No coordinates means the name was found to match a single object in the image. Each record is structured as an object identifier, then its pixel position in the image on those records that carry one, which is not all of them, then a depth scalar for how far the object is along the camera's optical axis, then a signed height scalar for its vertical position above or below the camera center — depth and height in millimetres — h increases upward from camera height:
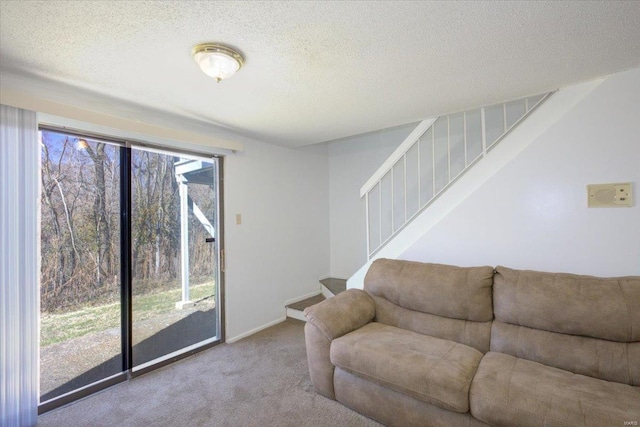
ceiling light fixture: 1485 +875
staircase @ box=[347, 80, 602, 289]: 2146 +535
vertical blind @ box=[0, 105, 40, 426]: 1723 -276
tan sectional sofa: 1388 -865
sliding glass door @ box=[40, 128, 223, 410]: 2061 -343
